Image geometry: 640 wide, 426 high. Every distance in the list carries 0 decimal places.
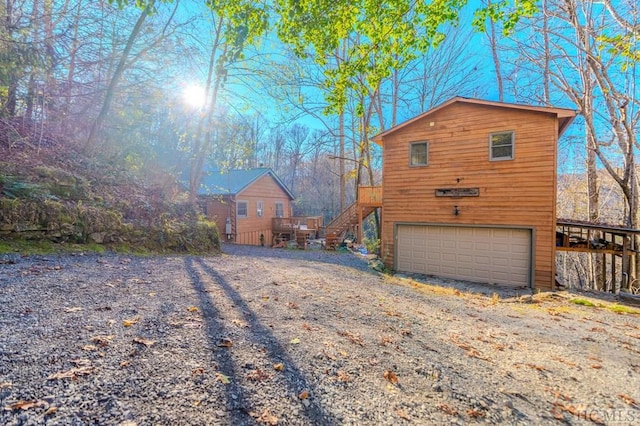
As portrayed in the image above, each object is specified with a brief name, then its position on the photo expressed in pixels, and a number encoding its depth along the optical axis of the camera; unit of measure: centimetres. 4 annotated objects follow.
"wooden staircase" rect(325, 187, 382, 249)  1530
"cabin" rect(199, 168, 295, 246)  1758
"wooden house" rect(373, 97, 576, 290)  872
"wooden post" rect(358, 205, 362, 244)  1587
